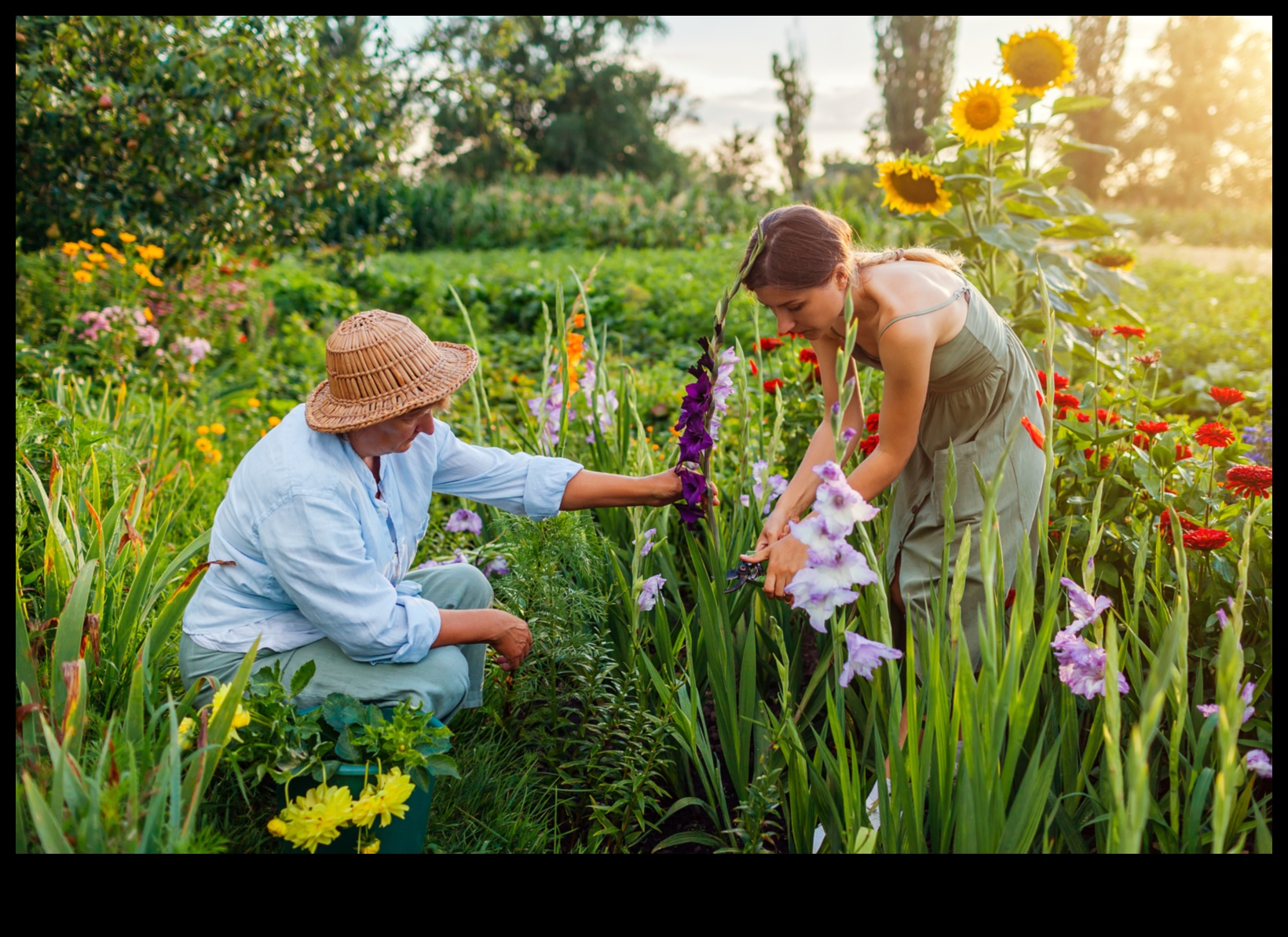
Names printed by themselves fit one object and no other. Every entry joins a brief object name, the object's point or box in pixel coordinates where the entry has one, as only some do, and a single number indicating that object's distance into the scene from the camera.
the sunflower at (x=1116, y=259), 3.28
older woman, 1.75
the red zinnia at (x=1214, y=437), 2.03
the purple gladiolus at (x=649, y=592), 1.90
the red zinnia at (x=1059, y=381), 2.39
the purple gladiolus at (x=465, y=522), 2.78
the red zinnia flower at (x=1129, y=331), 2.39
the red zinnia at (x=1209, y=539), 1.84
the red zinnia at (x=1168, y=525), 2.00
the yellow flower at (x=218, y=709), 1.43
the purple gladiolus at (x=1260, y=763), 1.43
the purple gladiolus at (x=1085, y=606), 1.46
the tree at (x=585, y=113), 26.91
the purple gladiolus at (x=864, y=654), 1.38
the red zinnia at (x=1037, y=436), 1.71
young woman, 1.81
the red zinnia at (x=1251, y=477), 1.88
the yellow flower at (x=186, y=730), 1.48
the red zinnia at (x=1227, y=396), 2.27
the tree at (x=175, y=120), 4.09
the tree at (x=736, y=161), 22.70
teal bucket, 1.59
